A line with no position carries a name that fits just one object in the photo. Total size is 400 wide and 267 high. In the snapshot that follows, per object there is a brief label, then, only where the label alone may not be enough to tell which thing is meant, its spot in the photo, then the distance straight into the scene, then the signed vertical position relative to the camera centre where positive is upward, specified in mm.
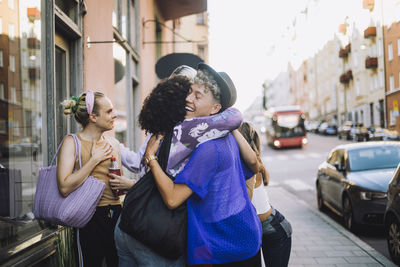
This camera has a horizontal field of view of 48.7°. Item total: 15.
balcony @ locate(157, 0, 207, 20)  14266 +4350
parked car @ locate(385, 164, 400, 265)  5816 -1188
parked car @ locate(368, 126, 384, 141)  31906 -148
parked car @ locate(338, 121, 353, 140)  43906 +185
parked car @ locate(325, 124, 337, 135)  54875 +386
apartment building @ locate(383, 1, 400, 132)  32950 +5808
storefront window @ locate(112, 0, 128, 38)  7746 +2271
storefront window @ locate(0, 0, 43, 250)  3277 +183
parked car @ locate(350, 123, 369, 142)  37188 -40
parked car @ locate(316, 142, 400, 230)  7730 -921
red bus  35562 +483
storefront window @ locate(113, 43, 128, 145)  7602 +840
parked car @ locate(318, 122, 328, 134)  57169 +720
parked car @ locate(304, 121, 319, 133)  64350 +1066
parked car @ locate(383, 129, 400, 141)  27391 -222
